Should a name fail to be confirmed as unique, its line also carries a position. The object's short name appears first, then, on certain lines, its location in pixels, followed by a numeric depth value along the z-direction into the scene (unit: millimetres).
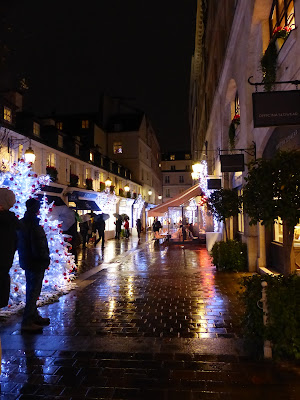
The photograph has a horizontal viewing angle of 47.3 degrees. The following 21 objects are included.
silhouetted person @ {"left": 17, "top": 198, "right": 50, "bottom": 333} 5645
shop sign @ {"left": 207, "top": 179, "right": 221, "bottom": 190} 15358
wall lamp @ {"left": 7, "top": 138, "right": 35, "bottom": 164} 14727
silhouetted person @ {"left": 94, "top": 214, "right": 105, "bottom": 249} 19531
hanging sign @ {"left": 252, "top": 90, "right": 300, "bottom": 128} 5793
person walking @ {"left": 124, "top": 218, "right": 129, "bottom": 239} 29902
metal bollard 4227
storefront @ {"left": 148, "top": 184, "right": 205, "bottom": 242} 19672
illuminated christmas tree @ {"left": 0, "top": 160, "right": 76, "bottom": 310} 7086
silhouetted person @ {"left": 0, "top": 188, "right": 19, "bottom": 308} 3625
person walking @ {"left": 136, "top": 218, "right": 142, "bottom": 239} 31806
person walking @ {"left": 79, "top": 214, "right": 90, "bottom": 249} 20391
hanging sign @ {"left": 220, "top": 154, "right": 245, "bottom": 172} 10531
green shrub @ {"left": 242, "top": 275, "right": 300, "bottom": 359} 4129
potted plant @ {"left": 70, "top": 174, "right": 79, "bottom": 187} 25422
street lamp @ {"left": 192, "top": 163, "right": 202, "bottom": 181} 18125
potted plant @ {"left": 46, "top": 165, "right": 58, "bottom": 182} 22048
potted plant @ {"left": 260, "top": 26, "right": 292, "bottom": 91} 7609
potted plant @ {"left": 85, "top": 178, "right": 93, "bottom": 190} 28575
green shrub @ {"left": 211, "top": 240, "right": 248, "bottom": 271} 10508
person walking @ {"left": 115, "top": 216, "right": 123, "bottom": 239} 28552
